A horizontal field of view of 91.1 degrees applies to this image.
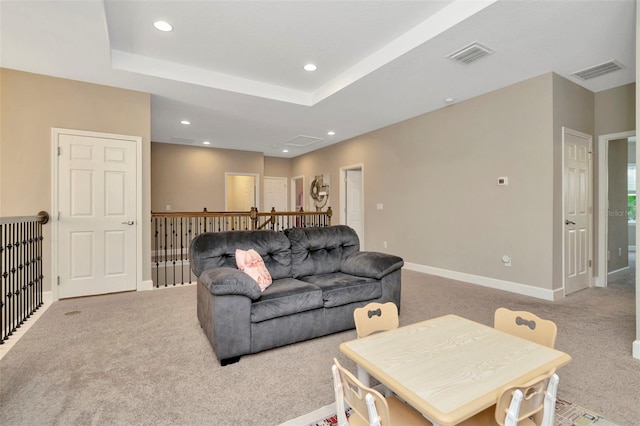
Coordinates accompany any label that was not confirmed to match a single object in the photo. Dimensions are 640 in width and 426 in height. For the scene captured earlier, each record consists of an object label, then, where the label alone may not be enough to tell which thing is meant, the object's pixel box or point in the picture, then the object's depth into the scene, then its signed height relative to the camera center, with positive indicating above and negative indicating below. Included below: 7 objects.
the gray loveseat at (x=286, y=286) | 2.33 -0.66
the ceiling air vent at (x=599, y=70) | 3.61 +1.70
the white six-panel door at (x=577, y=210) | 4.10 +0.02
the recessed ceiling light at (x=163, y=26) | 3.05 +1.84
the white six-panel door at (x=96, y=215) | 3.93 -0.04
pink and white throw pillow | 2.77 -0.50
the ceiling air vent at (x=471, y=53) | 3.18 +1.67
